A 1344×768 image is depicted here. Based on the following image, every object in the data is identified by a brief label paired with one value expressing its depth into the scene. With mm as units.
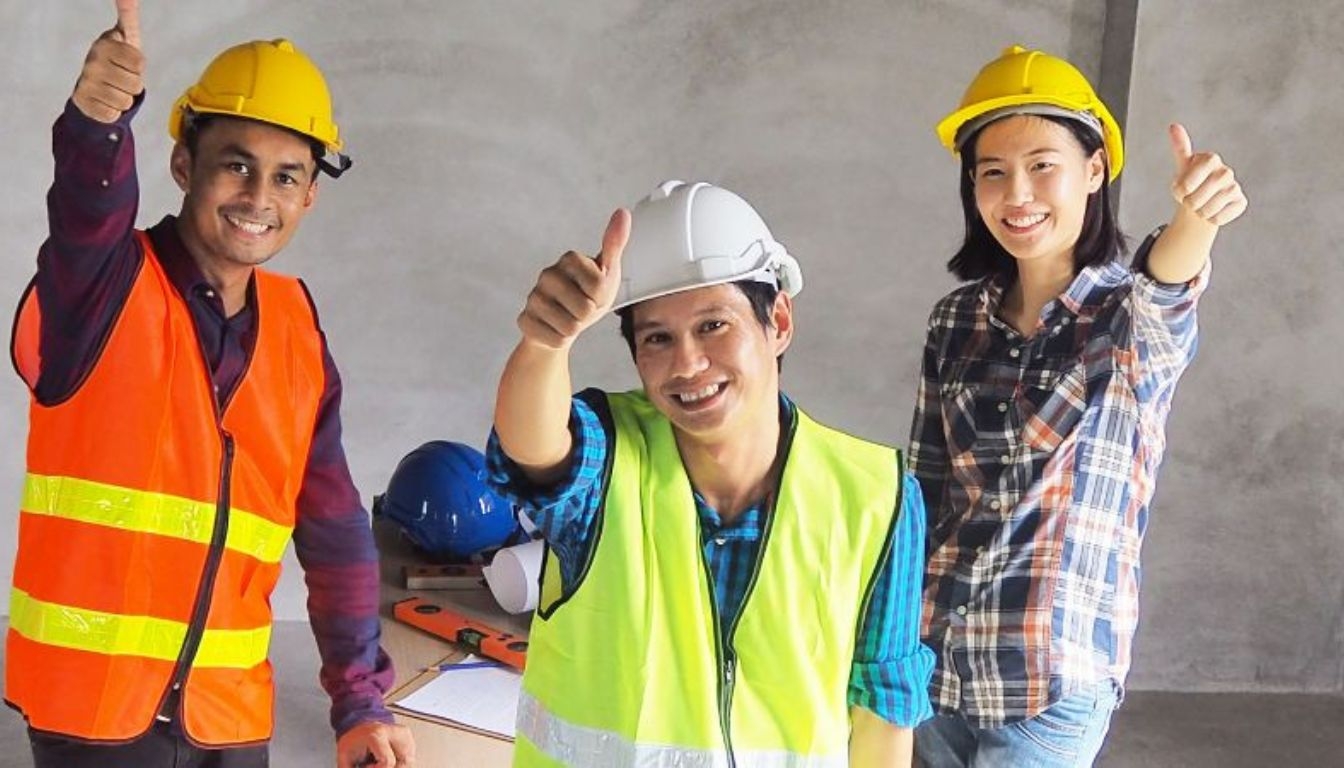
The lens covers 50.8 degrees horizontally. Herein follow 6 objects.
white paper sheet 2371
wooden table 2322
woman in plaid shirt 2053
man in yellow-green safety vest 1608
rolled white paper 2787
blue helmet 3043
